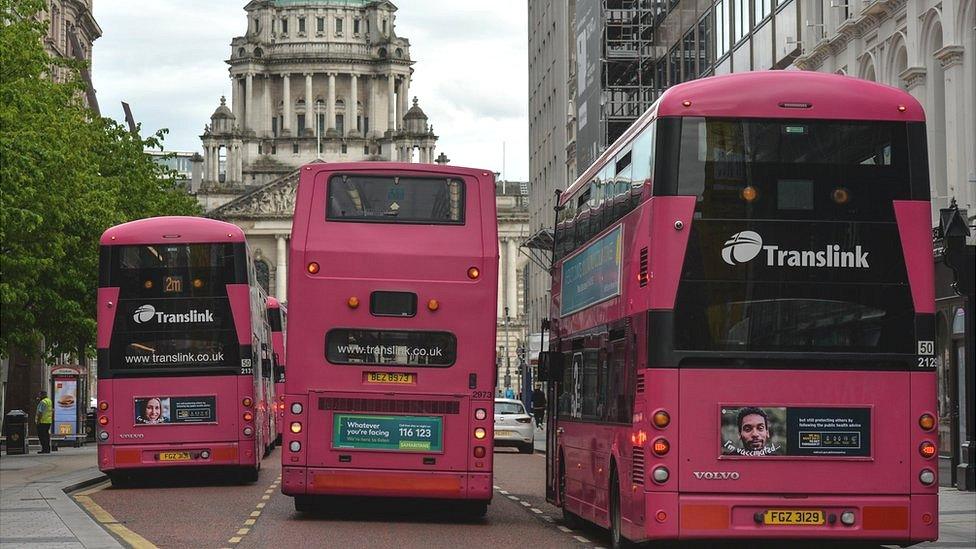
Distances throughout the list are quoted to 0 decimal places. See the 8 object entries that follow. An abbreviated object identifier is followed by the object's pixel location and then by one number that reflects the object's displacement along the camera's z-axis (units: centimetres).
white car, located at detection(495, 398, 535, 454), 4522
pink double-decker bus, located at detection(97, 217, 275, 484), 2706
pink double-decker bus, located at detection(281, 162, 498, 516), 2003
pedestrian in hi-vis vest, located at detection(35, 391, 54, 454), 4734
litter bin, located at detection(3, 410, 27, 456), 4550
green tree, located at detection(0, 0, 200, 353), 3256
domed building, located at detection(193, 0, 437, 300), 15450
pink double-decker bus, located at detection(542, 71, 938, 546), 1382
